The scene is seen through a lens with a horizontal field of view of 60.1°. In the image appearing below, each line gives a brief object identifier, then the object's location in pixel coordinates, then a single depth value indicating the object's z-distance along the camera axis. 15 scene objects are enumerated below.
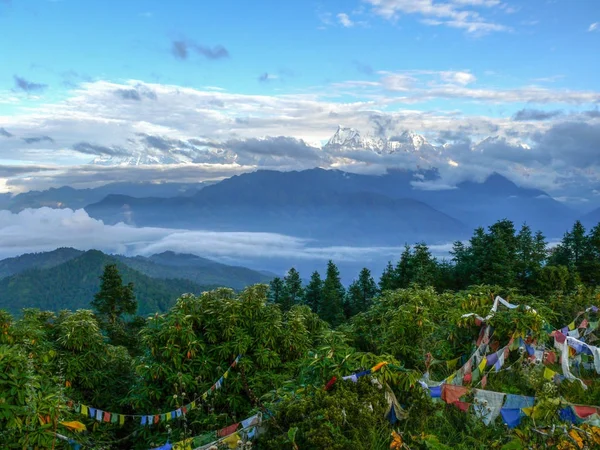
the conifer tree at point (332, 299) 55.03
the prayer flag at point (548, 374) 10.62
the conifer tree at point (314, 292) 60.19
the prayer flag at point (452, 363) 12.98
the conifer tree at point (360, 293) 58.88
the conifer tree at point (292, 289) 60.72
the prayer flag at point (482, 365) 11.43
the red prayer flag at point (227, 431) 9.16
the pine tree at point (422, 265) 45.91
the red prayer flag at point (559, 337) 12.43
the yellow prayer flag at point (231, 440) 7.98
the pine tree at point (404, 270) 50.43
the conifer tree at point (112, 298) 50.34
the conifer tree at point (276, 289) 61.19
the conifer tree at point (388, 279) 52.00
